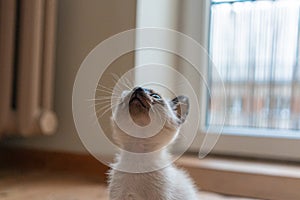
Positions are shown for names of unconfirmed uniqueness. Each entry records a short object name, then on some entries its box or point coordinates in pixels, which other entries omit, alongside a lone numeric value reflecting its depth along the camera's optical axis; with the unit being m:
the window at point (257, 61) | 1.15
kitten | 0.66
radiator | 1.18
